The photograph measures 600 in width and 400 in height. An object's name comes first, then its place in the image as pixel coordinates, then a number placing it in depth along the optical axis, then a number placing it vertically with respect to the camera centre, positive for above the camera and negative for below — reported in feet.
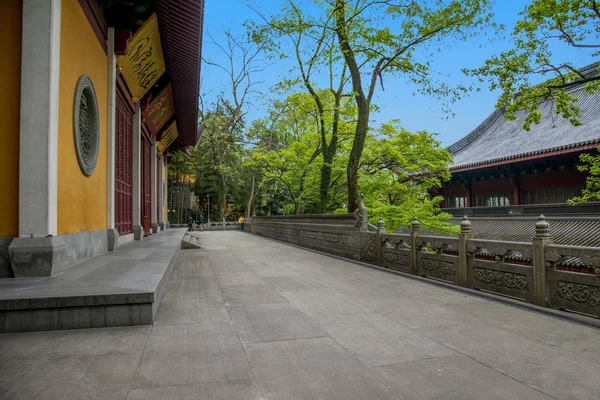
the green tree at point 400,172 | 41.50 +4.24
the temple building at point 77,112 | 14.17 +4.50
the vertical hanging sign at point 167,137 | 50.69 +9.92
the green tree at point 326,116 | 44.80 +11.40
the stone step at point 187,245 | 42.68 -3.52
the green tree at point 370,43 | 33.30 +13.96
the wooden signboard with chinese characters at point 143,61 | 25.64 +10.80
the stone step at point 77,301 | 11.07 -2.47
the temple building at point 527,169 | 43.55 +4.71
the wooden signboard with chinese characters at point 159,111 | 38.00 +10.29
